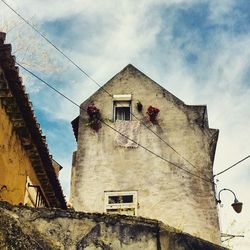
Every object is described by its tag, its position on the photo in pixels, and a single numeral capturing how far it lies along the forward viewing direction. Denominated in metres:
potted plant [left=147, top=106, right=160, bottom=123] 16.95
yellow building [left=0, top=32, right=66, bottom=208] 7.59
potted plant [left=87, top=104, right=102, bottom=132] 17.09
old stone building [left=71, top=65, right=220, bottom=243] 15.02
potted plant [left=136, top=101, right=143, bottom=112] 17.29
